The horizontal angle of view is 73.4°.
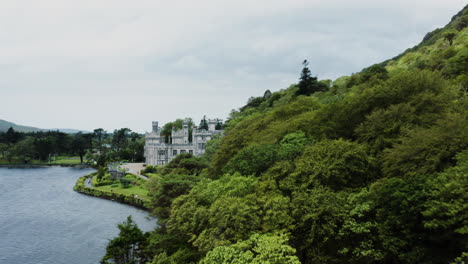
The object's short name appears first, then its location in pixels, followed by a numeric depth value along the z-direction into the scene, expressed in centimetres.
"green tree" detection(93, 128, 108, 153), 13812
